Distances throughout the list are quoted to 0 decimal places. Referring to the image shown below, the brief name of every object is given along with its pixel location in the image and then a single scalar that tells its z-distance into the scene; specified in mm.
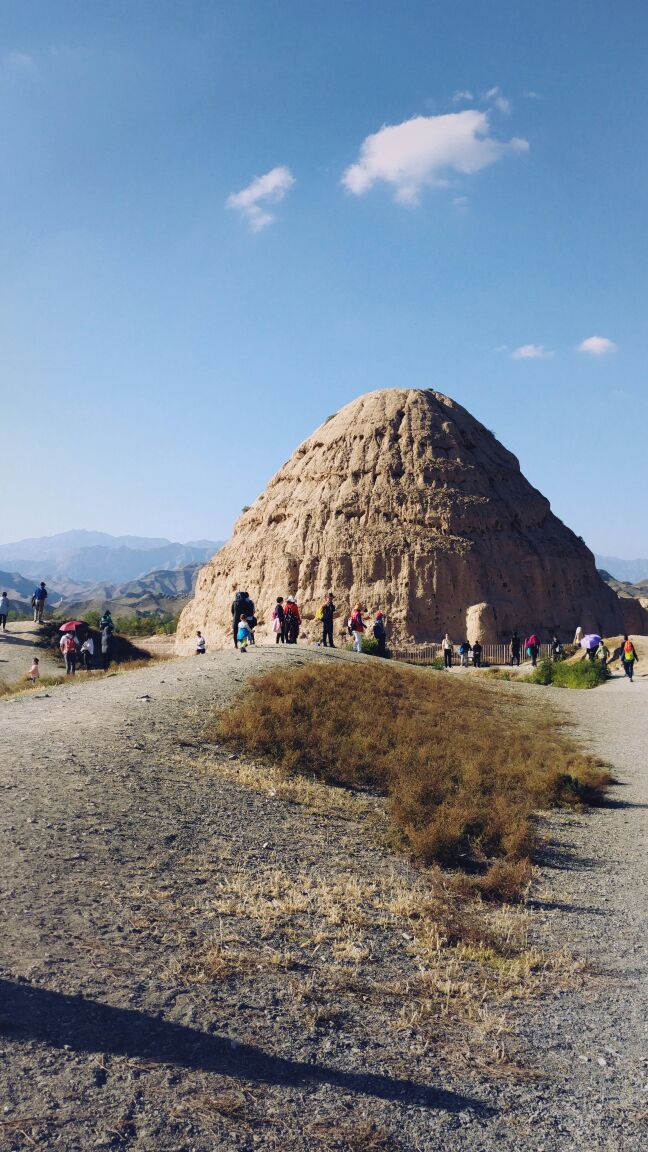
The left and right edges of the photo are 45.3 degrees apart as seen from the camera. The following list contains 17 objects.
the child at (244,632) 17362
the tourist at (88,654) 22000
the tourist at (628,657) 23891
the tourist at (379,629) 22719
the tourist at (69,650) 21703
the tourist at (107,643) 21250
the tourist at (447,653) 28312
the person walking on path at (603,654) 26184
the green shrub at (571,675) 23594
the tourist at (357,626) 20562
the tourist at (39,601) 29511
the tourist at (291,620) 19891
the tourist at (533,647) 29562
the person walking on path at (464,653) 29117
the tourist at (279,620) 19797
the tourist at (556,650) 29922
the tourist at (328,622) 19750
